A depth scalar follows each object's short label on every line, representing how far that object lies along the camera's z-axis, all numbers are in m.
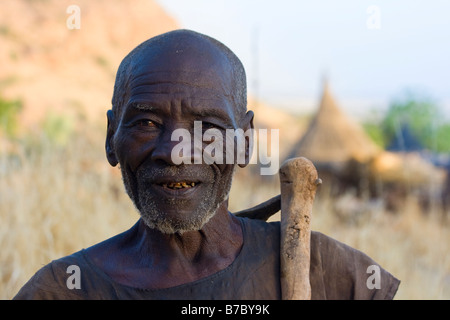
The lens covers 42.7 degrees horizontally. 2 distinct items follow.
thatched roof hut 11.45
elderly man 1.55
